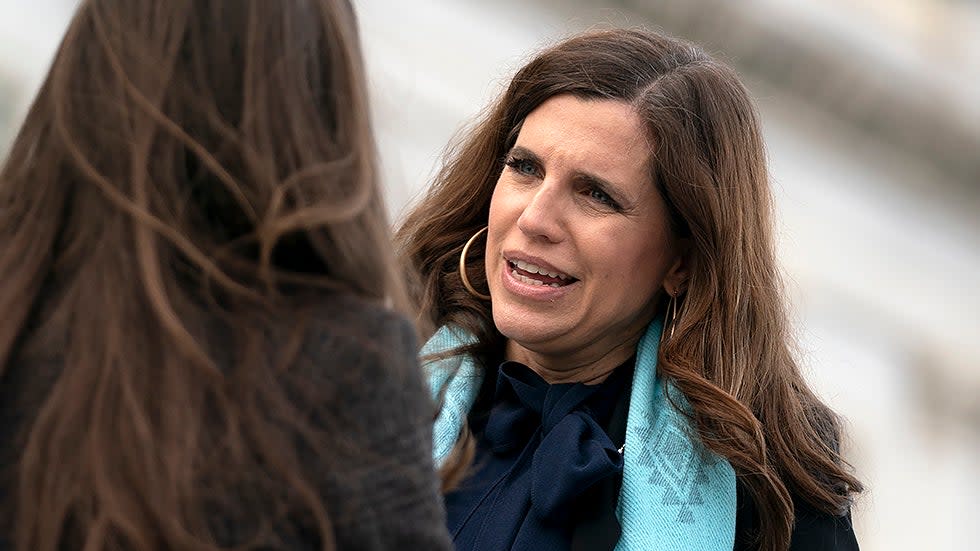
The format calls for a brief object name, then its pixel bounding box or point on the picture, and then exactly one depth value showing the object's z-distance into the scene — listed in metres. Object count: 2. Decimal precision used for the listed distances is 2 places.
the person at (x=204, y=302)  3.55
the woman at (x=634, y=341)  4.02
